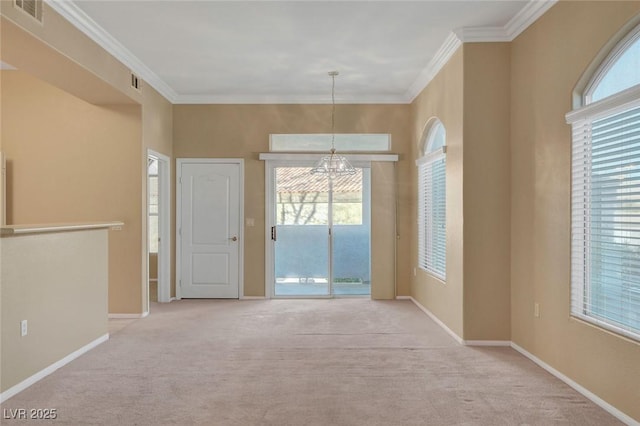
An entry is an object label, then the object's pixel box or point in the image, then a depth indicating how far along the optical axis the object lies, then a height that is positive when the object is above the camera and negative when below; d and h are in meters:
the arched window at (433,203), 5.10 +0.08
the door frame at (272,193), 6.54 +0.25
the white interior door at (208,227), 6.55 -0.25
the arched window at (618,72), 2.72 +0.89
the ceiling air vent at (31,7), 3.10 +1.45
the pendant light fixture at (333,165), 5.67 +0.57
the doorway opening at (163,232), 6.34 -0.33
